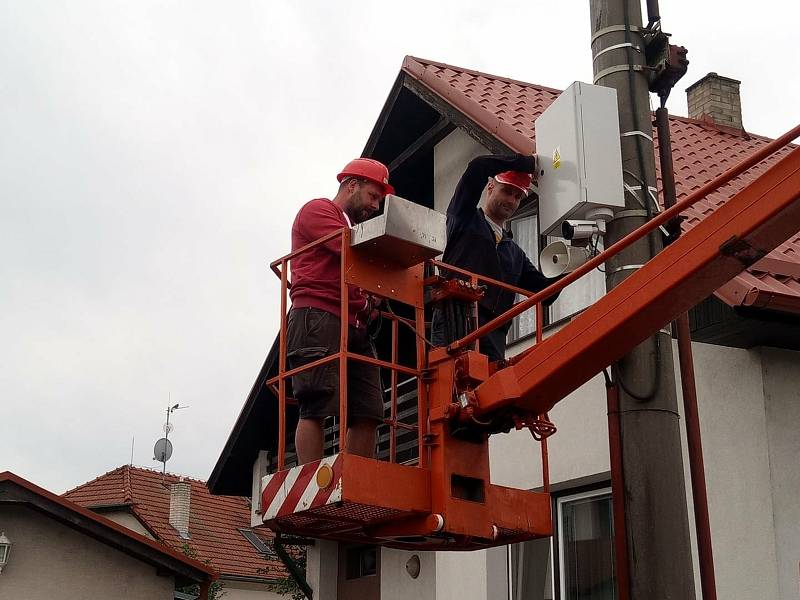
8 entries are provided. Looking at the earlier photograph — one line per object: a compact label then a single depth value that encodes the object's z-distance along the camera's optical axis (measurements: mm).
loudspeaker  6141
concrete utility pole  4785
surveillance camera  5612
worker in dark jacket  6244
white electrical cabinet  5520
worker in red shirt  5590
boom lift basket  5090
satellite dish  29500
